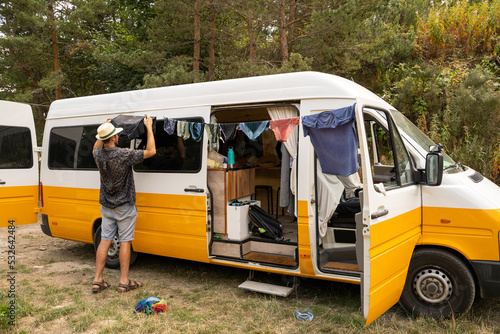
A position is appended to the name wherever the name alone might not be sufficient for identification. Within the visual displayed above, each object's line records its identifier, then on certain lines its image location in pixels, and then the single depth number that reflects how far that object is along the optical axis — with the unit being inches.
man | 197.2
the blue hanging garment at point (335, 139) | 141.0
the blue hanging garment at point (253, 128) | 190.5
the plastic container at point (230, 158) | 215.2
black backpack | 205.3
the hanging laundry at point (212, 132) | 199.5
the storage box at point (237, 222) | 204.2
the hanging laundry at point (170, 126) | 200.2
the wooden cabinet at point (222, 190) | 209.6
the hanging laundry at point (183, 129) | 197.5
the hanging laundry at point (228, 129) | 201.6
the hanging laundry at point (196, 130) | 201.9
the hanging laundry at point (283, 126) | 177.3
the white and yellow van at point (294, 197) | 150.9
